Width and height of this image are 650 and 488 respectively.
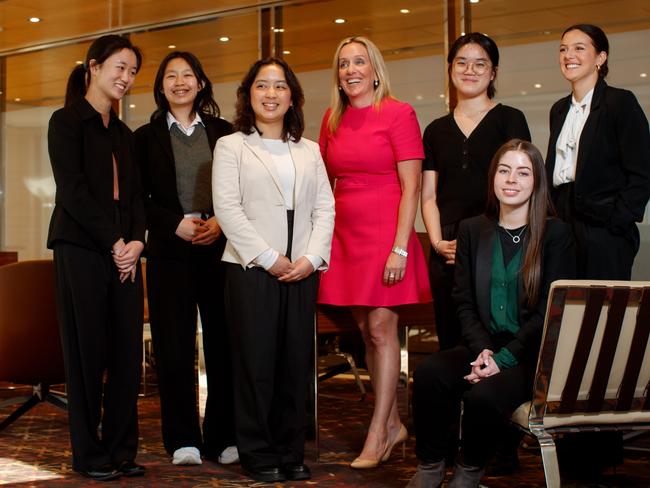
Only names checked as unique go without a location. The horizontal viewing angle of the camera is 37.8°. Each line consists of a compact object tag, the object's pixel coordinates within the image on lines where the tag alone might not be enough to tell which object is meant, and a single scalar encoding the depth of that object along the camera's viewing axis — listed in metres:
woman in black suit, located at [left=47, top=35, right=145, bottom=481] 3.50
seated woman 2.99
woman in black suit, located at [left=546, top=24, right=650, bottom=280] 3.41
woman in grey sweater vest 3.79
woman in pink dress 3.76
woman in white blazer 3.55
